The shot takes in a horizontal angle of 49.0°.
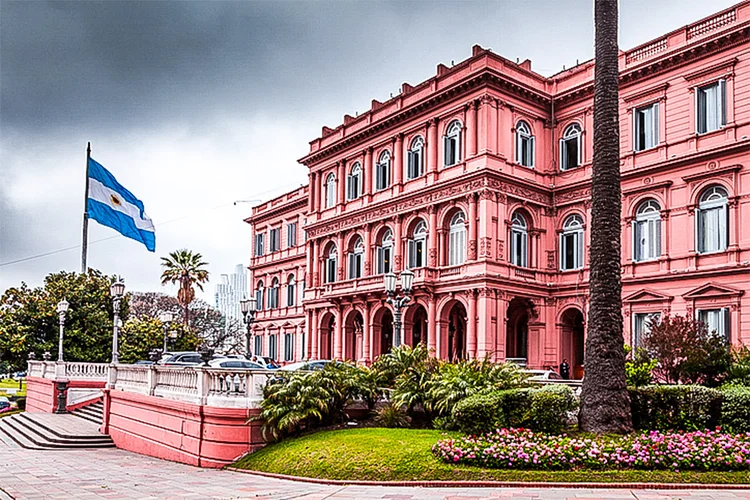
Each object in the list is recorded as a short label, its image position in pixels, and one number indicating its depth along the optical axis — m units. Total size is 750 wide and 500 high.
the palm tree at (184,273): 65.88
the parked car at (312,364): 30.45
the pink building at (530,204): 32.41
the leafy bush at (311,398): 18.19
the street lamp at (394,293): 25.61
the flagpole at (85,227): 37.12
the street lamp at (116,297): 29.22
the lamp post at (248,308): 34.81
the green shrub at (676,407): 16.11
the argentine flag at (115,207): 35.50
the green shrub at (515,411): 16.20
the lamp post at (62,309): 32.92
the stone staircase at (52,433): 25.45
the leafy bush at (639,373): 18.42
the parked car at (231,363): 29.29
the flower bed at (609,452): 13.82
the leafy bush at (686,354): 20.75
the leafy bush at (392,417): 18.56
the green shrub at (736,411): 15.59
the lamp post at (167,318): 34.83
